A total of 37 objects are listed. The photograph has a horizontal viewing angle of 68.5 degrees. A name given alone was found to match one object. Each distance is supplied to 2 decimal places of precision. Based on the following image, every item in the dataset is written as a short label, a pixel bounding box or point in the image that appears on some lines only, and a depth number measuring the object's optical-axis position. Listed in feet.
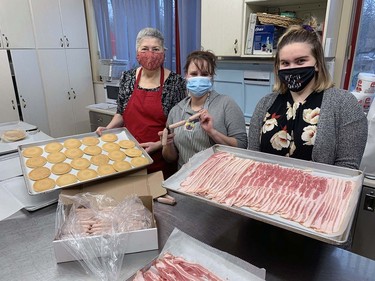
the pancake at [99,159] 4.17
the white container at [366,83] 5.91
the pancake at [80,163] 4.03
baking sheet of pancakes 3.77
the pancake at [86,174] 3.80
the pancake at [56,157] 4.12
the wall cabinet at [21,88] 10.50
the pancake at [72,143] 4.46
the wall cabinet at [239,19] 6.35
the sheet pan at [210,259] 2.43
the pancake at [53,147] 4.32
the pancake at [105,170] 3.92
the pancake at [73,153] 4.25
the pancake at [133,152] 4.44
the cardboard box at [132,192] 2.72
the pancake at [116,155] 4.30
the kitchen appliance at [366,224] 5.46
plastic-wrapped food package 2.63
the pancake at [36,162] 3.99
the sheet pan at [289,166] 2.15
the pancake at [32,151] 4.17
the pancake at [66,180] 3.69
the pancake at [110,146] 4.50
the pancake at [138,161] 4.20
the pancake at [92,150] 4.37
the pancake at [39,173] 3.78
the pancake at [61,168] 3.91
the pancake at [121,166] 4.01
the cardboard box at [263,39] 6.82
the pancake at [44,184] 3.60
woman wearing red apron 5.41
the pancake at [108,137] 4.75
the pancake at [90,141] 4.58
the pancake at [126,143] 4.63
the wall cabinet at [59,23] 10.86
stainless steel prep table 2.62
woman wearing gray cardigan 3.44
